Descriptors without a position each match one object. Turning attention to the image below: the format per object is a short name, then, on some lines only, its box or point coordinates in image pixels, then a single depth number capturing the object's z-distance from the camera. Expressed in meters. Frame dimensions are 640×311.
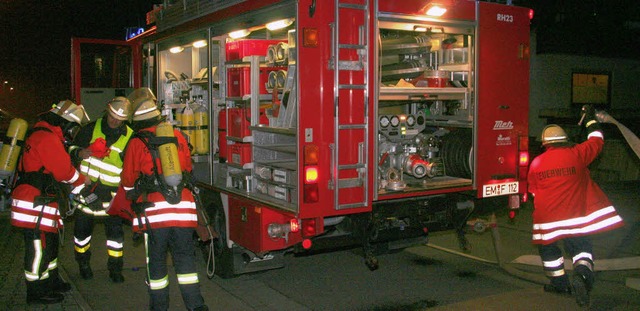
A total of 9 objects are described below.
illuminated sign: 9.61
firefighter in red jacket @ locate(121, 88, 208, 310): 4.89
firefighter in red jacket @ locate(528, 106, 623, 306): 5.59
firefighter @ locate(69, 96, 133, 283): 6.14
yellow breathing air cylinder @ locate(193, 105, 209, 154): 7.46
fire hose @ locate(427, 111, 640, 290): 6.14
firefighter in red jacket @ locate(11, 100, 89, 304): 5.48
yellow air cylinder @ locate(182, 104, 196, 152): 7.45
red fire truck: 5.12
